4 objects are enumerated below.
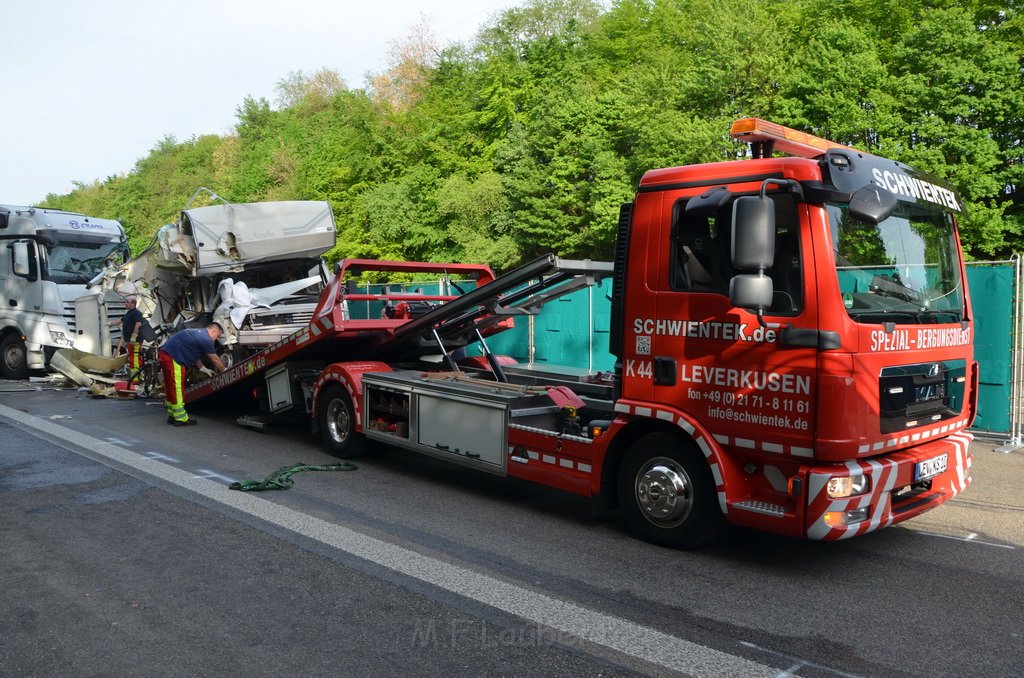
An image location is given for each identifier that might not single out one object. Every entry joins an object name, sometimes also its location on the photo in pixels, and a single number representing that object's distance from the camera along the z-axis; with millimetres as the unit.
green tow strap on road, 6871
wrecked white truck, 11648
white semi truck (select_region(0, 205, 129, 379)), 15648
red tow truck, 4547
